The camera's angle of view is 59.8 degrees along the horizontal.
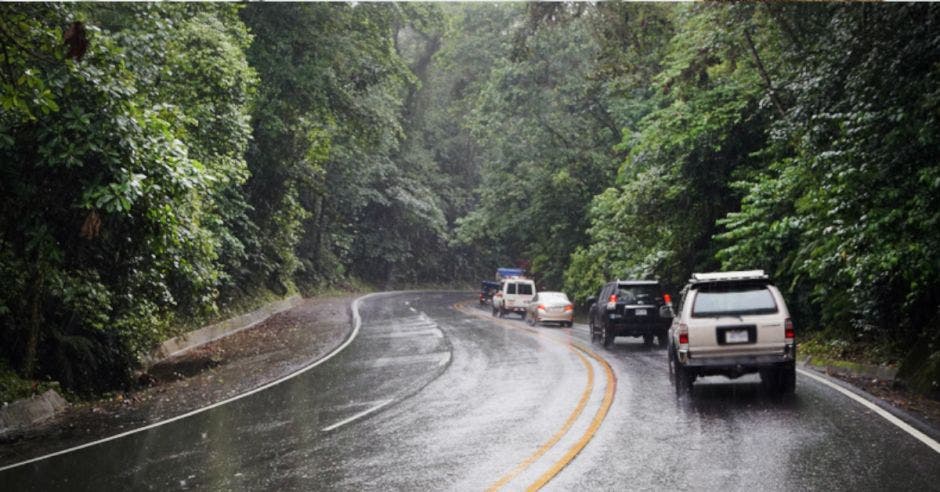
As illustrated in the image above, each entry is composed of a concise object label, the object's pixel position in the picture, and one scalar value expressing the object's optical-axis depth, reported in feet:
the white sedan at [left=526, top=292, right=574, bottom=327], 108.27
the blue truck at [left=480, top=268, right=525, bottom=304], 162.81
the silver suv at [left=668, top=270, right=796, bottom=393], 38.40
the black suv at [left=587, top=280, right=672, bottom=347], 71.72
